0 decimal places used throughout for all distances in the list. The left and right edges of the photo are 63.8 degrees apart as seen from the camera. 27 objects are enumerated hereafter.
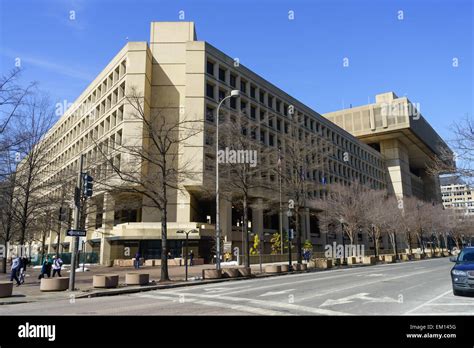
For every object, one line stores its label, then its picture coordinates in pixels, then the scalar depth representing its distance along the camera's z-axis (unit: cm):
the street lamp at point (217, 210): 2148
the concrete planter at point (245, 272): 2276
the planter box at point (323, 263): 3206
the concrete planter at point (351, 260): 3906
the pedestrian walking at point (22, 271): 2097
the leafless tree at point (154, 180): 2011
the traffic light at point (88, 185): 1712
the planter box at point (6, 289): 1477
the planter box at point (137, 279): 1819
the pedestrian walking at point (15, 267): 1906
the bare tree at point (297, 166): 3122
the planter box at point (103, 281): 1705
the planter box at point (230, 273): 2200
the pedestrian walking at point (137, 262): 3383
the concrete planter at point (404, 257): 4989
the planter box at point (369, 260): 3977
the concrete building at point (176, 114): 4312
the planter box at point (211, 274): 2139
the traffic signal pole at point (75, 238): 1591
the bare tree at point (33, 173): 2391
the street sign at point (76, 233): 1575
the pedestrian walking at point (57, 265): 2350
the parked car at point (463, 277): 1119
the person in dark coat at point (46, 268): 2162
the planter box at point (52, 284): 1684
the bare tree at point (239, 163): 2614
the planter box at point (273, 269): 2588
